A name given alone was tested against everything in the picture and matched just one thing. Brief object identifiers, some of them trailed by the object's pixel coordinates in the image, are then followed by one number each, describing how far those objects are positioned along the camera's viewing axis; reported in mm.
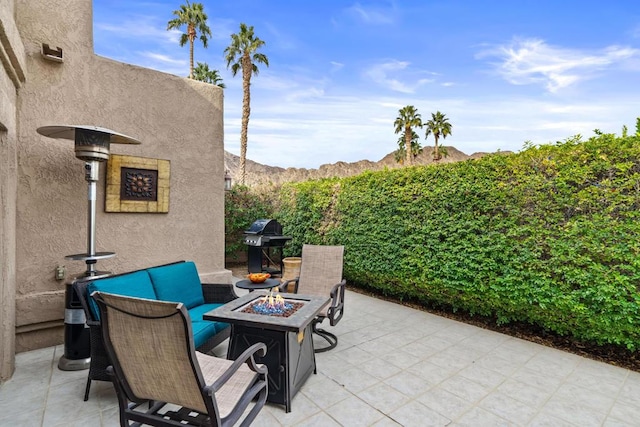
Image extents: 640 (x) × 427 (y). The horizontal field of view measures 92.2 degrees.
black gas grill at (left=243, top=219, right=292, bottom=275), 7531
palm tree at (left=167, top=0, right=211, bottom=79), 17219
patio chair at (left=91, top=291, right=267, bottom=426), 1697
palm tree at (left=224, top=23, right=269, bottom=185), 16297
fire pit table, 2666
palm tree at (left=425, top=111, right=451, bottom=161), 24705
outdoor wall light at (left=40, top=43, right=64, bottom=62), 4008
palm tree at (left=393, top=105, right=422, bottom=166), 23172
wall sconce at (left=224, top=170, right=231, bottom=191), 8688
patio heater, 3369
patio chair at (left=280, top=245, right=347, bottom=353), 4730
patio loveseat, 2795
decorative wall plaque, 4531
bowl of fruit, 4589
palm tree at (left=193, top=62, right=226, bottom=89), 18734
